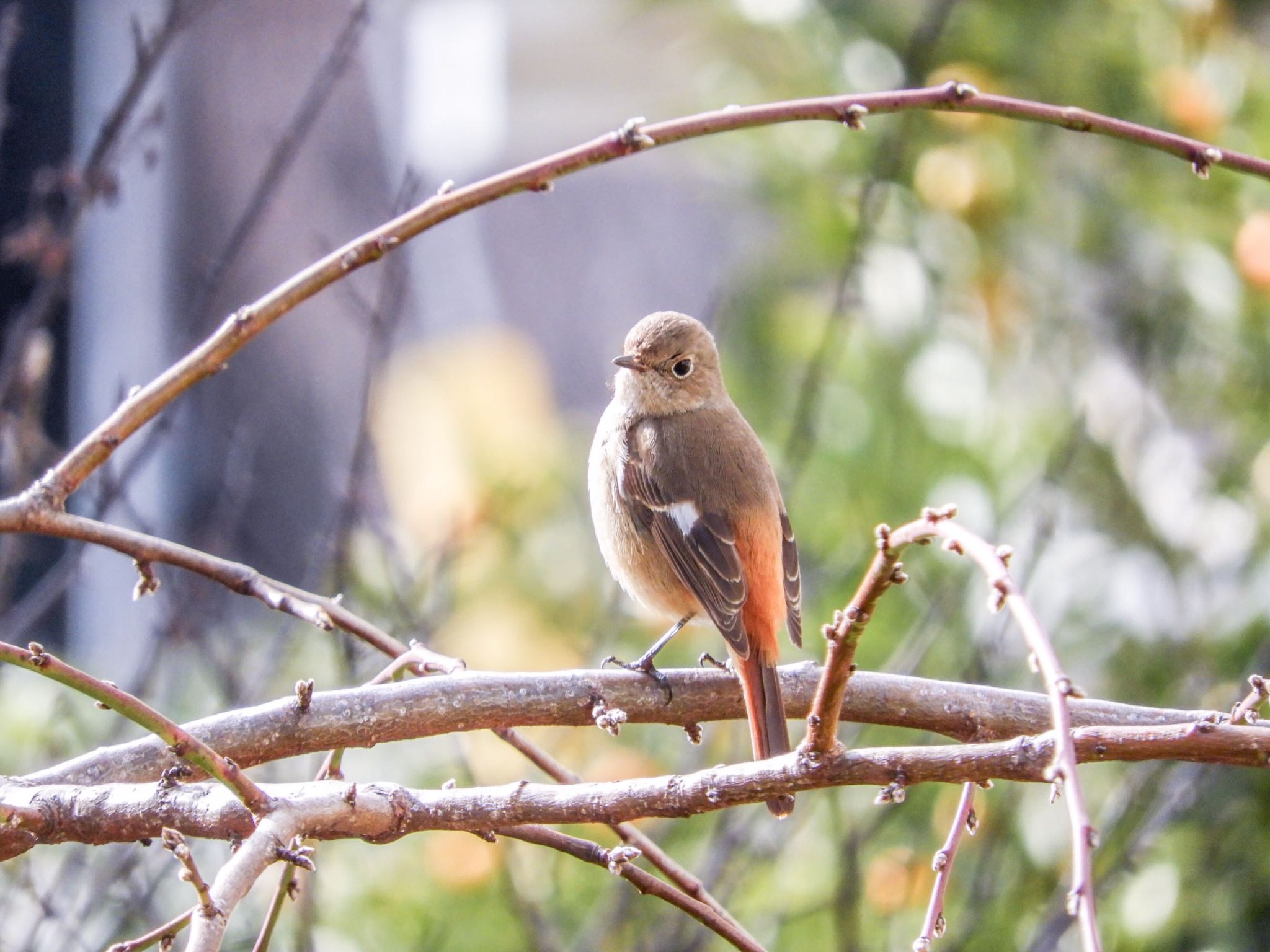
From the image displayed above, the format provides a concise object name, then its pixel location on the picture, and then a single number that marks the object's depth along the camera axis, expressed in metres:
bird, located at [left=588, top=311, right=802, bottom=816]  6.98
